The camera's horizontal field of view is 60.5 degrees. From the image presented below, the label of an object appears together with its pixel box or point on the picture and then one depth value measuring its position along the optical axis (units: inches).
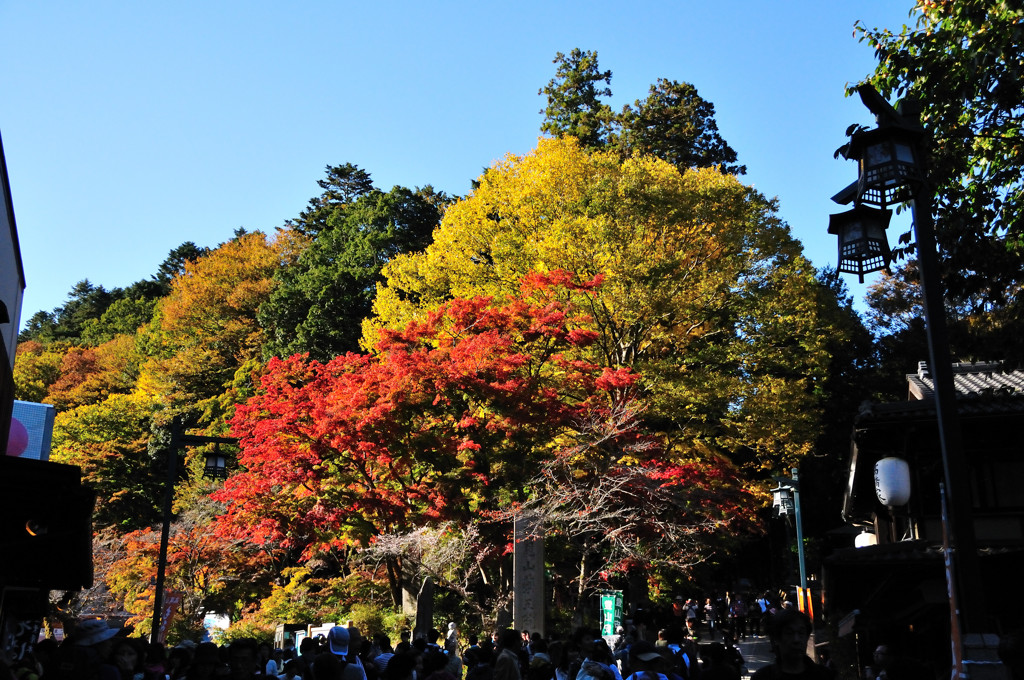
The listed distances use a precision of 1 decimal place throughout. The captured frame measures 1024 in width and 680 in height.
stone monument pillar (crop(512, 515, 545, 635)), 735.1
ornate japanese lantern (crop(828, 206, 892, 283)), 293.1
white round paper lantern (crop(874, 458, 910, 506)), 456.8
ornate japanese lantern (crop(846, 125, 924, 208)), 282.2
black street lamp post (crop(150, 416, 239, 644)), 697.0
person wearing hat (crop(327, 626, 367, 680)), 349.4
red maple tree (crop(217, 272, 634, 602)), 836.6
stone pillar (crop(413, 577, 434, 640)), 854.5
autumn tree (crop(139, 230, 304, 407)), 1723.7
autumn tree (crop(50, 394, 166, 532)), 1513.9
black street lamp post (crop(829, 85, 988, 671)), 262.1
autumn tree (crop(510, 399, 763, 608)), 847.7
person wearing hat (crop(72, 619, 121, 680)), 267.6
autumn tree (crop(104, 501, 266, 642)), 1125.1
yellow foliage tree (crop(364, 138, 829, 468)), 995.9
